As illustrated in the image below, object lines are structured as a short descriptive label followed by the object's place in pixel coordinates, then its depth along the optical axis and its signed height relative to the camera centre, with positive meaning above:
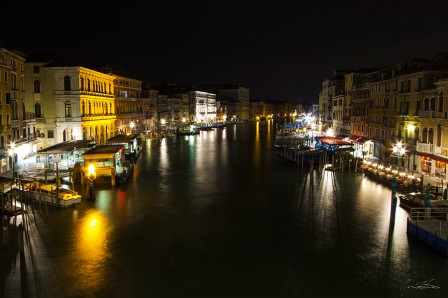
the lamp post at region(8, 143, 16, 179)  25.59 -2.21
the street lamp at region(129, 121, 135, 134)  63.03 -1.11
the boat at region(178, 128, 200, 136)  79.50 -2.82
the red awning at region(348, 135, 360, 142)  43.71 -2.22
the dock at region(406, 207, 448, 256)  15.05 -4.55
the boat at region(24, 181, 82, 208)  21.13 -4.24
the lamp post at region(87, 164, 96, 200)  22.96 -3.83
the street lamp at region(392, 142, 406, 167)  30.02 -2.45
